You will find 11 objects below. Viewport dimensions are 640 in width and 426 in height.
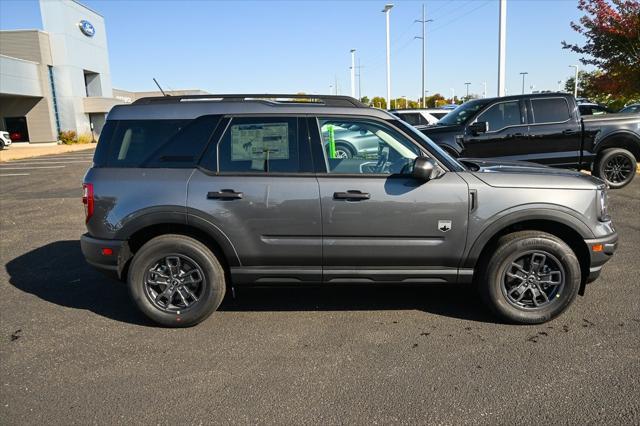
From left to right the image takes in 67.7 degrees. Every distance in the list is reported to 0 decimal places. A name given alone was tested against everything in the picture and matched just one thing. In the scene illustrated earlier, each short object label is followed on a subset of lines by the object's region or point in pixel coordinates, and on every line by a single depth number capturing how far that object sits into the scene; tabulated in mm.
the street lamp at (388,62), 35625
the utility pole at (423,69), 41391
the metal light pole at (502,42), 14969
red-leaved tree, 11188
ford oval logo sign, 42312
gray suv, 3848
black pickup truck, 8945
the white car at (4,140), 31547
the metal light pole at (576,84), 52266
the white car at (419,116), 14781
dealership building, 37469
